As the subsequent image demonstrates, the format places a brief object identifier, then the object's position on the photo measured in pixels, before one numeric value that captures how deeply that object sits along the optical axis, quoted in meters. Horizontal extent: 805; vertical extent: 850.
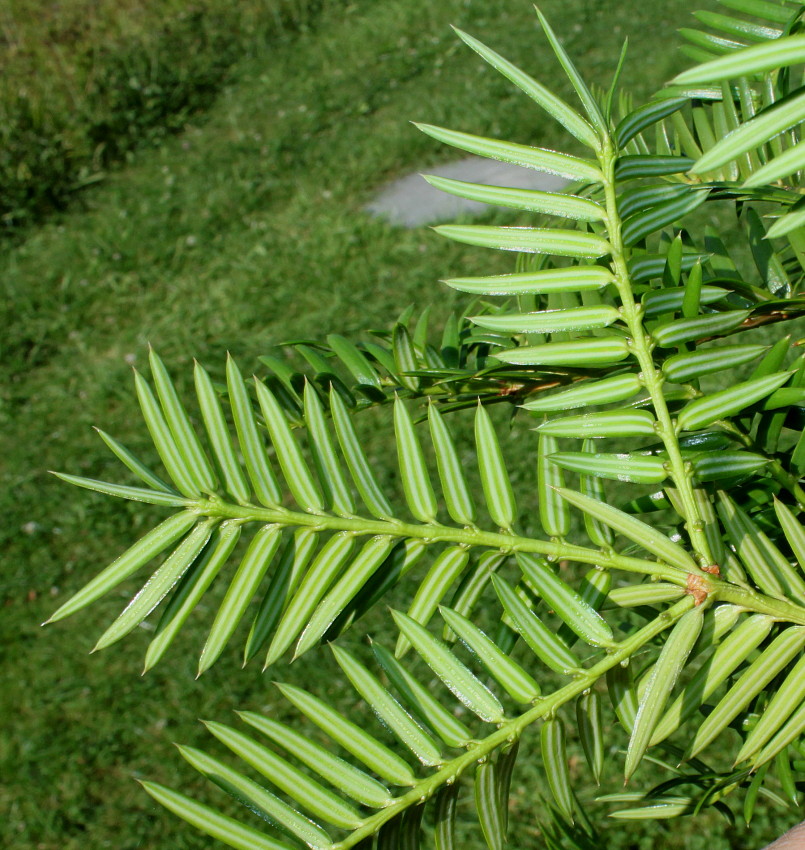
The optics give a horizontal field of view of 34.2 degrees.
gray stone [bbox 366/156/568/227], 1.34
